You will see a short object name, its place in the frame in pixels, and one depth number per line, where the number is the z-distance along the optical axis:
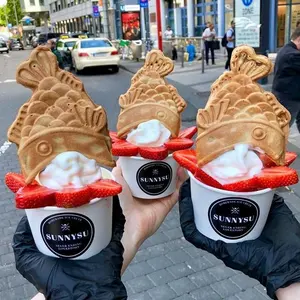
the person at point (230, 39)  12.70
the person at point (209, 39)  15.21
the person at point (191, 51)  17.50
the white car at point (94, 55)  15.52
